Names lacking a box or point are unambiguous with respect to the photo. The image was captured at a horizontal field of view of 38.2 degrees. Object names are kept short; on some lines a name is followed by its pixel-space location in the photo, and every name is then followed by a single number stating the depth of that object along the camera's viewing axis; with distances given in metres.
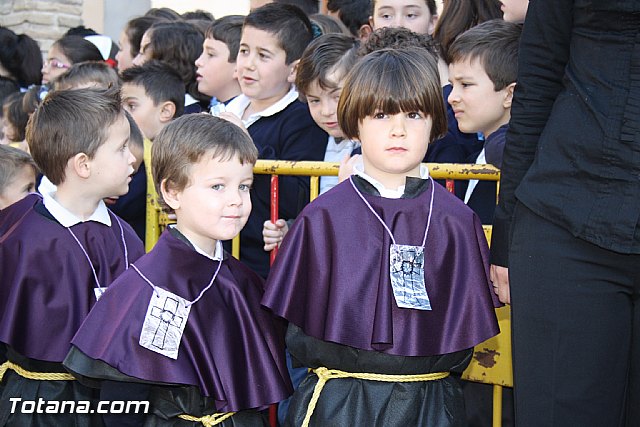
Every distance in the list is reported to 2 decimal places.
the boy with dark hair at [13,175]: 4.51
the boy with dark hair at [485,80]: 3.98
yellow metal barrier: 3.58
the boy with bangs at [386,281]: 3.02
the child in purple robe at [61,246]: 3.62
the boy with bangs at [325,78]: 4.45
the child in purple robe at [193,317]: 3.06
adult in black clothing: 2.41
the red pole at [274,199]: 3.91
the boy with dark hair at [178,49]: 6.25
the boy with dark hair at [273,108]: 4.41
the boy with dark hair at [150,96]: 5.51
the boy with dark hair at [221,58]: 5.64
